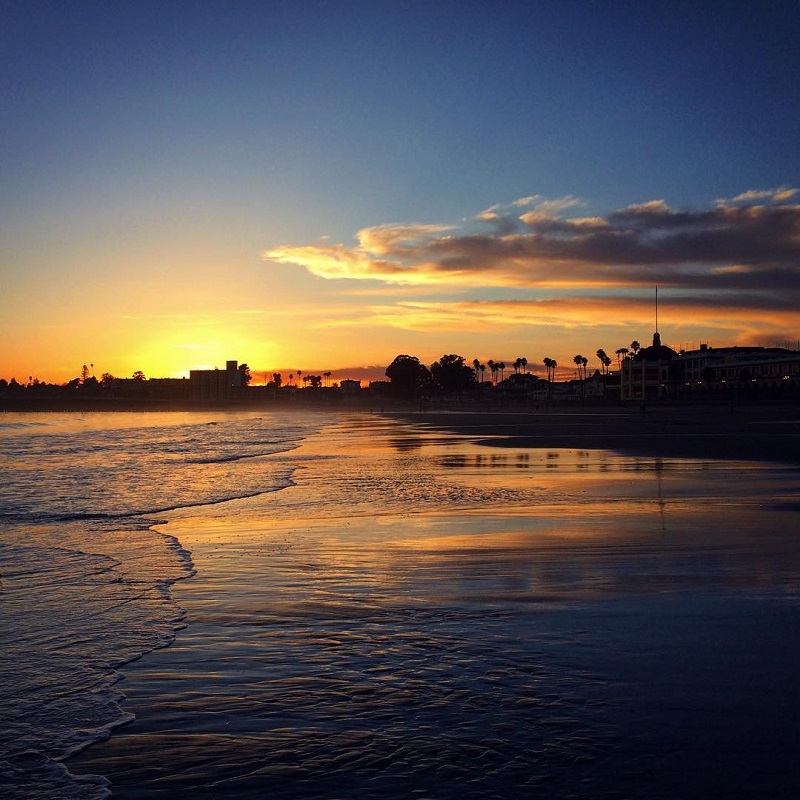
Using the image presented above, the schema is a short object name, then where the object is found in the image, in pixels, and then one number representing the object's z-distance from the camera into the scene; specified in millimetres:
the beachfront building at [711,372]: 148712
